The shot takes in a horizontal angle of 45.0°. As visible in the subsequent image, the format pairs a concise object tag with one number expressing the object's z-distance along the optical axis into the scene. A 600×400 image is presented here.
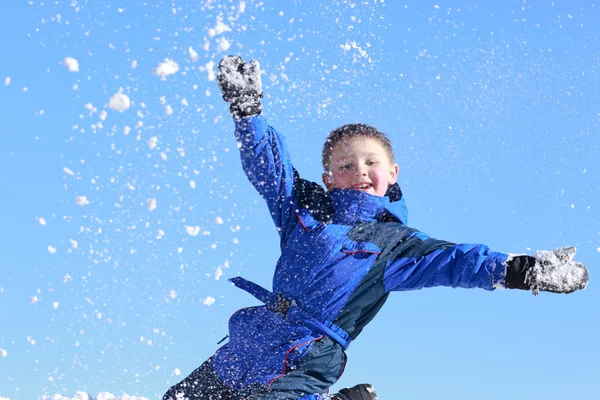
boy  4.50
